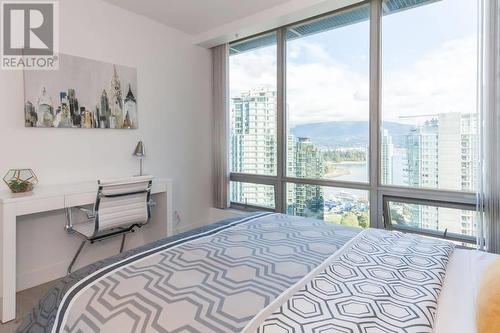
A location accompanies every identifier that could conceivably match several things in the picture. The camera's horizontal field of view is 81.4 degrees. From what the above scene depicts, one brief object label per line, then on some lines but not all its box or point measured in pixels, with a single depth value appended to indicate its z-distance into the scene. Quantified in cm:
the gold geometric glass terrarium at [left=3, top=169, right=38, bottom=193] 219
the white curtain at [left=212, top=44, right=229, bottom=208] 378
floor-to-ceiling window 239
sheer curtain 209
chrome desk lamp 304
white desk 193
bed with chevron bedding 92
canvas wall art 240
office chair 235
